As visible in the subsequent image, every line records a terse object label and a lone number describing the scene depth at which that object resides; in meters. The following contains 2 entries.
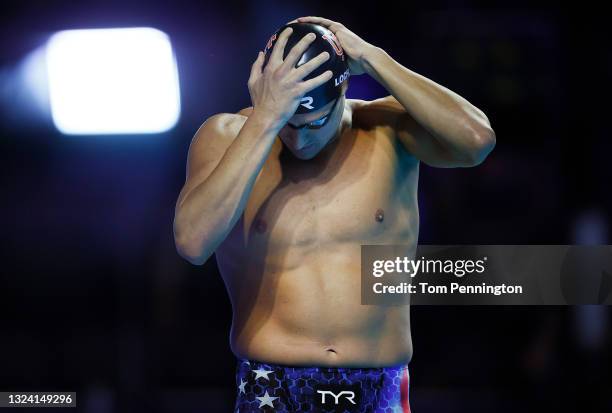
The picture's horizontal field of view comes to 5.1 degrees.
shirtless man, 12.71
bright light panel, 13.87
